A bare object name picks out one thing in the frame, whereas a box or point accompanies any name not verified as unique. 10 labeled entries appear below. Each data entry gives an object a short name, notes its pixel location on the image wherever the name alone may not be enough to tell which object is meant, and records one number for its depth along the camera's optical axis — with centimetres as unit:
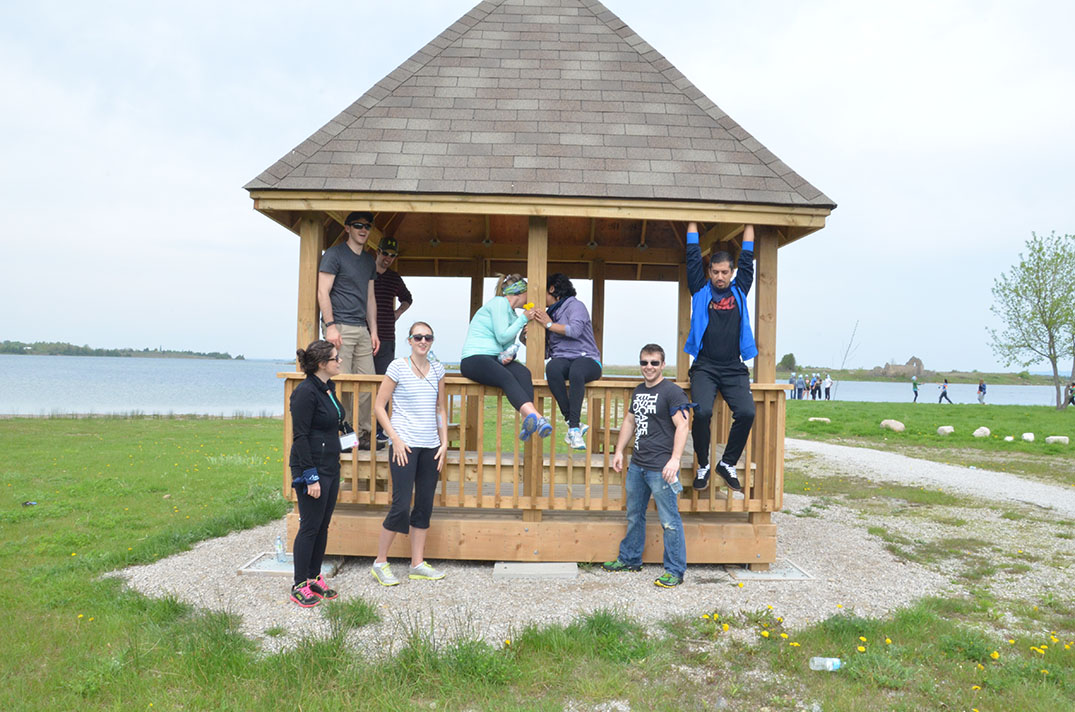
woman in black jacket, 448
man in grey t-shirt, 576
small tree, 3356
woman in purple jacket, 556
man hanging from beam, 553
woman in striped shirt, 518
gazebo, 571
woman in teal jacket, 554
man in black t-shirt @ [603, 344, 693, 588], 534
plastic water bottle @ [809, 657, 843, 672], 387
